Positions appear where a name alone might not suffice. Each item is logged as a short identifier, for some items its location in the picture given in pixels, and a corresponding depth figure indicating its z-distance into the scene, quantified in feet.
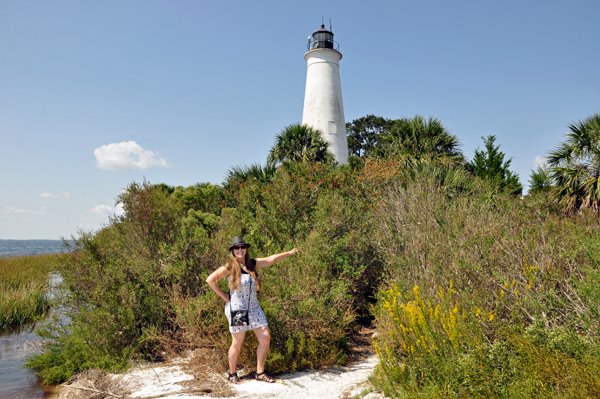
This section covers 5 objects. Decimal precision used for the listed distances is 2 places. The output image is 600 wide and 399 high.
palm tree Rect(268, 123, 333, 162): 54.75
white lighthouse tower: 73.93
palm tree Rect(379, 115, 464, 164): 45.24
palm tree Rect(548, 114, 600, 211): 37.88
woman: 14.55
